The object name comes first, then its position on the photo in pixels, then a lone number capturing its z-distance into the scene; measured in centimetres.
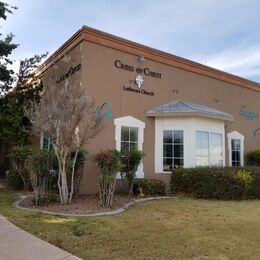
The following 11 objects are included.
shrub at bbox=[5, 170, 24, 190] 1094
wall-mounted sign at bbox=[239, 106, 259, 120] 1578
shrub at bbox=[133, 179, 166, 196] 1027
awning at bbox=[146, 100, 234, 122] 1147
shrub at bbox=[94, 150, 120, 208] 803
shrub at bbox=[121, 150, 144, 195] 1001
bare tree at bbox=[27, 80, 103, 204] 781
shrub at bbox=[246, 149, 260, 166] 1512
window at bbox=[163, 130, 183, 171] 1174
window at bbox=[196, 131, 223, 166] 1183
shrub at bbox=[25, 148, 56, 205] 798
